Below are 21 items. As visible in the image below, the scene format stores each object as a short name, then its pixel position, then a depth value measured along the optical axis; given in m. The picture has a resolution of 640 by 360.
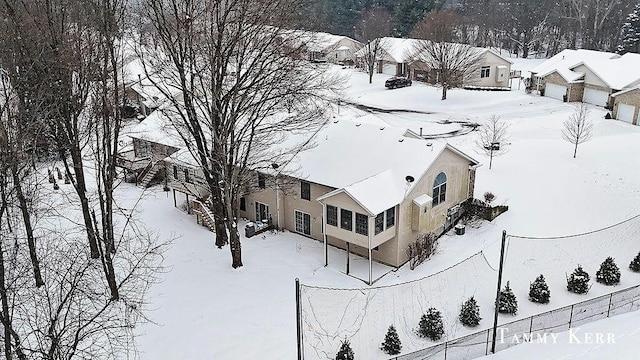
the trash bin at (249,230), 24.52
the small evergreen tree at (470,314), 17.75
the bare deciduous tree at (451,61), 49.47
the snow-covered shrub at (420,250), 21.80
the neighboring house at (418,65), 54.03
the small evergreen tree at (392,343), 16.58
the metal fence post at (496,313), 14.86
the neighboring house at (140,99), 41.84
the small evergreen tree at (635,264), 20.66
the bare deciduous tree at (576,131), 32.81
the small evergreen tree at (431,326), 17.22
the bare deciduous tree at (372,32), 57.09
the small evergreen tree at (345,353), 15.83
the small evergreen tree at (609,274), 19.91
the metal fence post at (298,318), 13.74
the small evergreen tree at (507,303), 18.42
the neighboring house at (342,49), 64.56
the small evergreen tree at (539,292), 18.89
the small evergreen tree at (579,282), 19.33
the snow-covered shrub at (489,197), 26.55
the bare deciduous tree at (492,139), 32.58
